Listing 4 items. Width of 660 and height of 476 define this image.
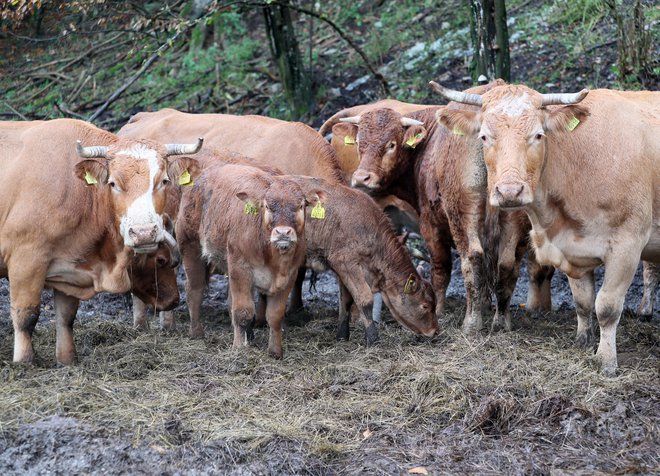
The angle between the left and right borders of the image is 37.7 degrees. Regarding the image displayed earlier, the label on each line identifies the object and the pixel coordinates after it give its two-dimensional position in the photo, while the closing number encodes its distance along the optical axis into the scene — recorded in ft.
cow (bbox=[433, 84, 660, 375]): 24.89
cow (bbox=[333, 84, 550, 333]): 30.16
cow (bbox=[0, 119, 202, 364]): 25.57
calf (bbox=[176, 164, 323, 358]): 27.22
